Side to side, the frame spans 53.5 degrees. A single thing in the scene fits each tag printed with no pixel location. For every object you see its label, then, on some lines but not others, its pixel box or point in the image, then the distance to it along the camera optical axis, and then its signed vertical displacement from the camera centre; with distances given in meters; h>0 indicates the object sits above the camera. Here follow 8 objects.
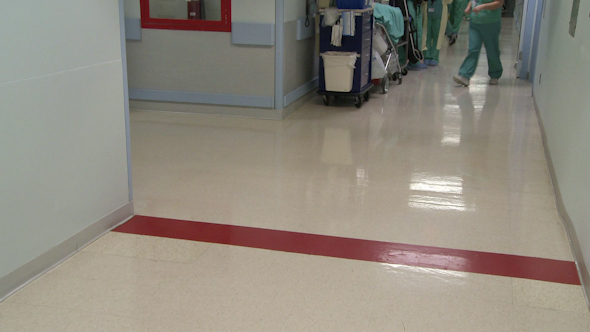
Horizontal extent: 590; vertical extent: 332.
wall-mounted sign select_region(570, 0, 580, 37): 4.21 -0.08
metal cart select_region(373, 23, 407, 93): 7.49 -0.79
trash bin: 6.34 -0.71
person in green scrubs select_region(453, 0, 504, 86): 7.52 -0.41
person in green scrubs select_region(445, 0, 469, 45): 12.93 -0.32
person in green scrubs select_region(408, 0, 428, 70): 9.36 -0.28
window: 5.93 -0.15
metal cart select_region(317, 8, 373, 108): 6.40 -0.49
